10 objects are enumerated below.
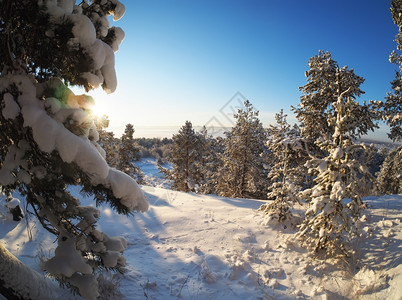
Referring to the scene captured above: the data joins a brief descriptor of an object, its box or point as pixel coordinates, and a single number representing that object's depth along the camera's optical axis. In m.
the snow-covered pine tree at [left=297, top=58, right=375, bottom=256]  4.21
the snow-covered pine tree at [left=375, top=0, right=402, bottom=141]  8.54
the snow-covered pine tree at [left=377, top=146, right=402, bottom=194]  10.02
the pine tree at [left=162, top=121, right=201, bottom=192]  18.53
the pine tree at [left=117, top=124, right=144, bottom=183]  19.41
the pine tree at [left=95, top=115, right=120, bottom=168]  15.90
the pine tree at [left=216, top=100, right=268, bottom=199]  15.82
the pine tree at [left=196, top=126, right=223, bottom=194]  19.41
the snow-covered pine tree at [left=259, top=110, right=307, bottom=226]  6.55
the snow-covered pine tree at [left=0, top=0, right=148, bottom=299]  1.55
